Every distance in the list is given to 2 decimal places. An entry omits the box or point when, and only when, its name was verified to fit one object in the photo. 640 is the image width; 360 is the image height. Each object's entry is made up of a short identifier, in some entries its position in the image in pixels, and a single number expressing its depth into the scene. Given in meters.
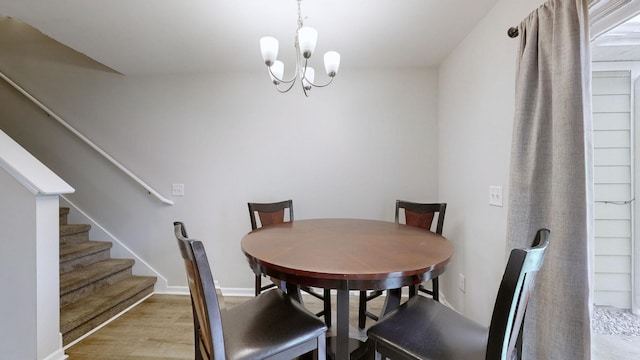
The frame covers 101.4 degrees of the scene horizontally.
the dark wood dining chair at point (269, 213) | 2.20
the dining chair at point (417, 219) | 2.02
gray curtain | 1.09
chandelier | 1.35
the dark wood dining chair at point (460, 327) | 0.80
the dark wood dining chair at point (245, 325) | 0.93
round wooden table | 1.07
